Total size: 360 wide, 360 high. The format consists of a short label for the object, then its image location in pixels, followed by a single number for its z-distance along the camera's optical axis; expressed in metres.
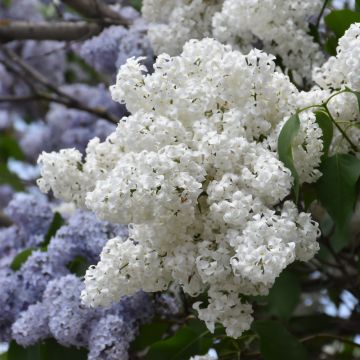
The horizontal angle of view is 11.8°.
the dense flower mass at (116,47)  1.33
